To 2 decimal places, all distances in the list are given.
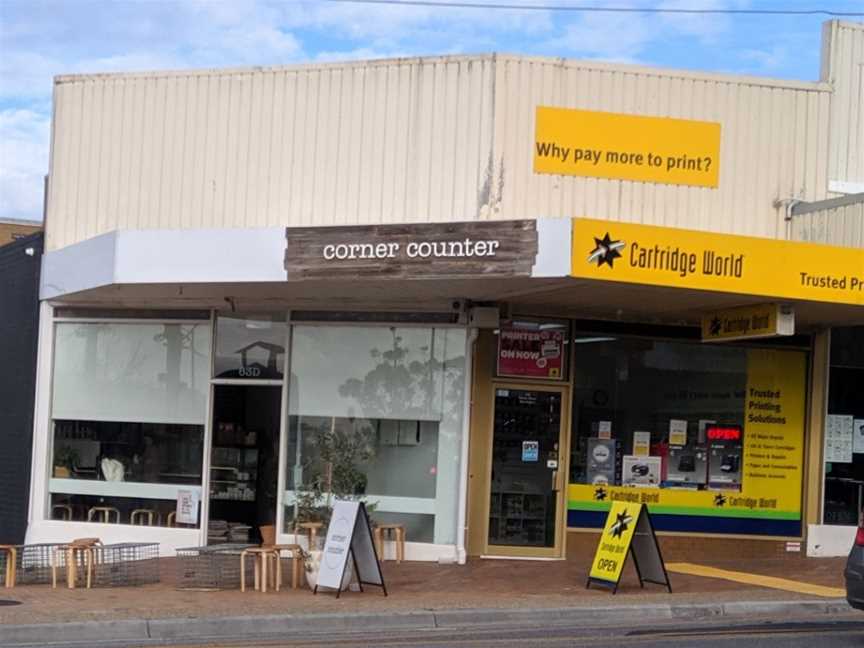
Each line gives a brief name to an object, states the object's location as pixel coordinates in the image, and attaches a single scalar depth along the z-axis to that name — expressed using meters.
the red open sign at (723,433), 17.92
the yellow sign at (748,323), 15.30
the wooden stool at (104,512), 18.17
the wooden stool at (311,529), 14.61
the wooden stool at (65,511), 18.36
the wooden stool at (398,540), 16.70
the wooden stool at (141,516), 18.05
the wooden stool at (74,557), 14.48
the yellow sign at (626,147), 16.52
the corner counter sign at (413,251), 14.09
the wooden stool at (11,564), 14.51
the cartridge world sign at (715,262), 13.85
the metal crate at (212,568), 14.34
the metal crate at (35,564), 15.10
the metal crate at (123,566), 14.99
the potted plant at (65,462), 18.45
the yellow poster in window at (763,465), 17.72
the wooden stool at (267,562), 14.02
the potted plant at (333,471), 16.75
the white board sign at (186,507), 17.83
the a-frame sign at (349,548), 13.53
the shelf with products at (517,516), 17.02
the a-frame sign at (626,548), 14.00
